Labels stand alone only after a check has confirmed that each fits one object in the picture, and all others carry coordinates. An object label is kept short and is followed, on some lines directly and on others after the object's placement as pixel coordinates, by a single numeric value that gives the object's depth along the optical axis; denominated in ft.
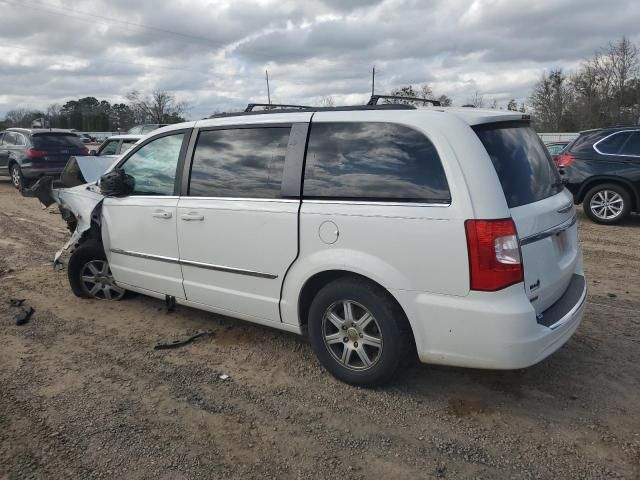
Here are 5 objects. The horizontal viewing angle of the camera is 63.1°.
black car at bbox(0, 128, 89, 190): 44.45
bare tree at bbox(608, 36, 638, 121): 131.03
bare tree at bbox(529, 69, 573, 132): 148.15
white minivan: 9.29
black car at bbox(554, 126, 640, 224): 29.30
